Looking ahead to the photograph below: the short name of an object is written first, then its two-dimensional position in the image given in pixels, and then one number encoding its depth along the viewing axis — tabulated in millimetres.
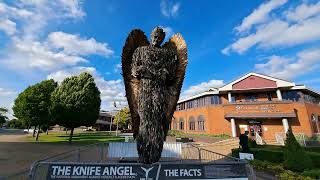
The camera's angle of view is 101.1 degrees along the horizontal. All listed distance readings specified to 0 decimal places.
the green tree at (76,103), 15636
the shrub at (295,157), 6249
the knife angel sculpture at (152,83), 3499
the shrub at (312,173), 5424
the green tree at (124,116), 37119
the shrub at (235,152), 9302
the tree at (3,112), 53038
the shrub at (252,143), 11423
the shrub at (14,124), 54376
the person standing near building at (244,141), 8132
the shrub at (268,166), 6656
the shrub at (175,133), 24034
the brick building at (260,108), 17979
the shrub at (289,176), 5418
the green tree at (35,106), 17207
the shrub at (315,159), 7146
